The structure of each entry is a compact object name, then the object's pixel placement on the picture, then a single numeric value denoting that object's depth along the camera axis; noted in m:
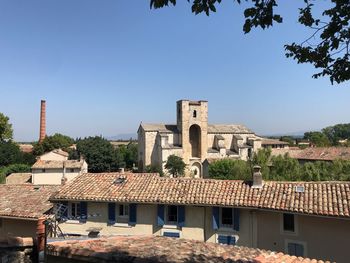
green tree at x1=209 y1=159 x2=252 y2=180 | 35.71
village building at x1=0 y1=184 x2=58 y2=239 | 18.53
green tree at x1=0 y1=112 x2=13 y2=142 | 61.06
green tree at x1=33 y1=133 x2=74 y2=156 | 72.98
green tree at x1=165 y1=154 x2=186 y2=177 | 58.78
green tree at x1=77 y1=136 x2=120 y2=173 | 61.59
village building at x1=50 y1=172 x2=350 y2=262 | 14.83
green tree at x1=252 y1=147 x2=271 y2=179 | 31.02
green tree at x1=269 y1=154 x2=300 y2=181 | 30.84
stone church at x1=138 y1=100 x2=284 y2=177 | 63.59
